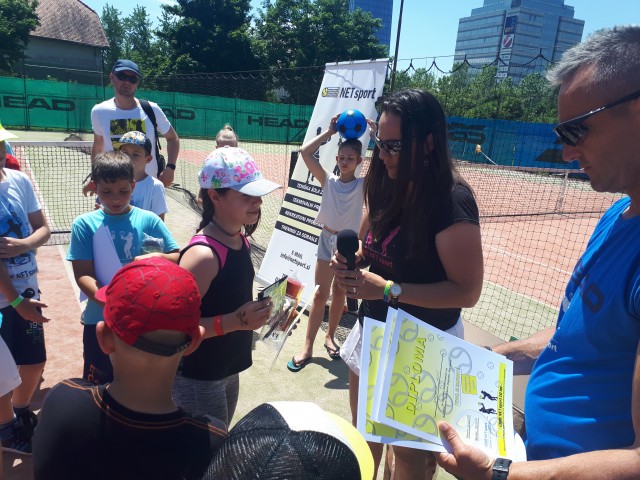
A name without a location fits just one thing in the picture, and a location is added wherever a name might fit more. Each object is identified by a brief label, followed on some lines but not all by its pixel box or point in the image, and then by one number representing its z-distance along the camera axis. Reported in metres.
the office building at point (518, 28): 120.62
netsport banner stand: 5.02
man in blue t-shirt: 1.26
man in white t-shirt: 4.29
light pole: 19.92
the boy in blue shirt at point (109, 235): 2.59
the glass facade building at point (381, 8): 158.90
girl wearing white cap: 2.02
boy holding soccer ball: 4.31
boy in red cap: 1.20
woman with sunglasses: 2.06
